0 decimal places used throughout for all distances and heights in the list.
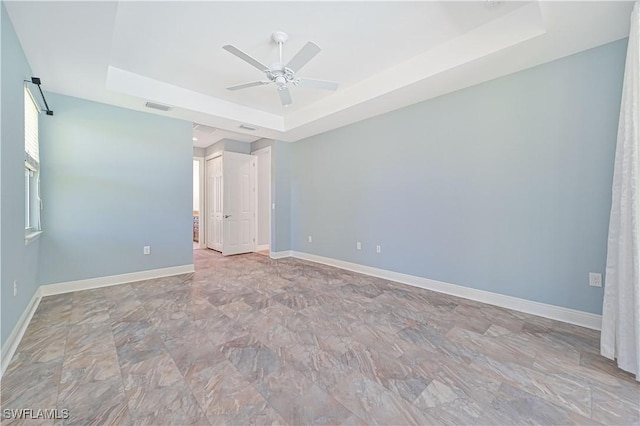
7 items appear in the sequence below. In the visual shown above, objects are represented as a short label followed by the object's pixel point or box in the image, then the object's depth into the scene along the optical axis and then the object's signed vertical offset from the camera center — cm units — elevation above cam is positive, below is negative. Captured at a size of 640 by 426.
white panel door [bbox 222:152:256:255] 619 +11
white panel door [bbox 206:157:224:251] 638 +11
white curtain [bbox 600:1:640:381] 179 -23
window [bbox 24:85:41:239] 277 +46
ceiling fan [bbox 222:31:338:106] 236 +137
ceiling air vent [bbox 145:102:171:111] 373 +145
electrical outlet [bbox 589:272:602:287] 246 -66
